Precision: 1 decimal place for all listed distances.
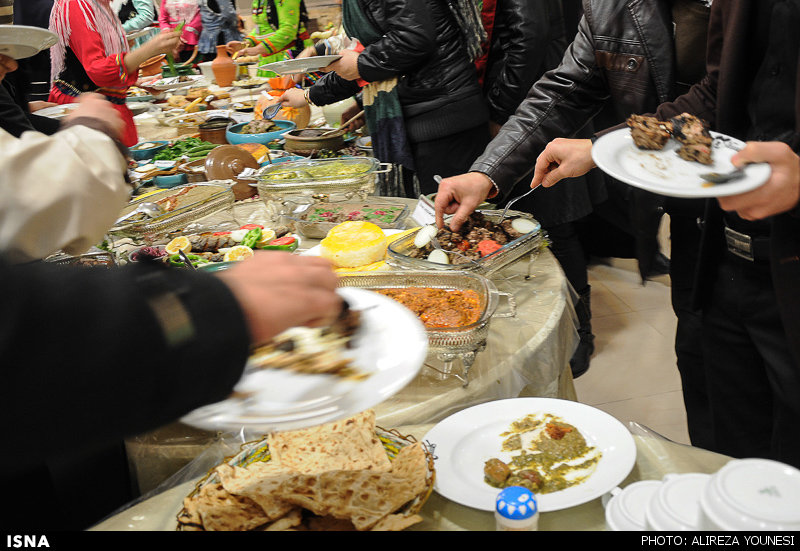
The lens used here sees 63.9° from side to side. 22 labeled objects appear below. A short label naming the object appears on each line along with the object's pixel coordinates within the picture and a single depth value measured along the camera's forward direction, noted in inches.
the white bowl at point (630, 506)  38.0
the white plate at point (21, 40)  72.6
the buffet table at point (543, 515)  44.3
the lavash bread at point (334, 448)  43.7
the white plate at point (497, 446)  44.9
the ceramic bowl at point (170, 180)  118.8
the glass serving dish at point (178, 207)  91.2
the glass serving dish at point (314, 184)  100.7
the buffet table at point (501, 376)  56.8
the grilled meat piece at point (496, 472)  46.9
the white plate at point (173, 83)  229.3
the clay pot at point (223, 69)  240.7
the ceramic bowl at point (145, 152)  141.6
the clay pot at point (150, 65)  199.2
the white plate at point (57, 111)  127.6
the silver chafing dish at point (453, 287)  56.2
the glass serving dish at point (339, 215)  91.3
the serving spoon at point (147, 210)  93.8
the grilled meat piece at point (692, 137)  52.1
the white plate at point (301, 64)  125.2
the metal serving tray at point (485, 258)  69.7
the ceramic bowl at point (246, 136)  144.4
